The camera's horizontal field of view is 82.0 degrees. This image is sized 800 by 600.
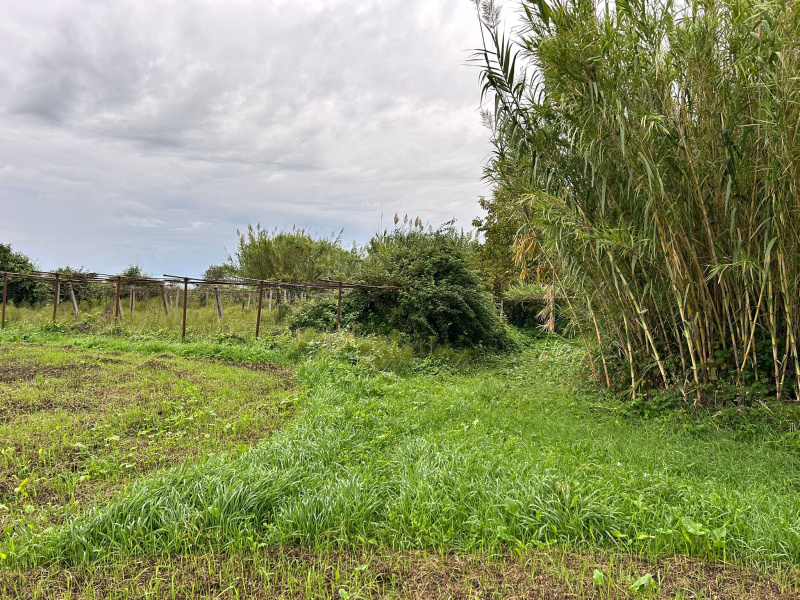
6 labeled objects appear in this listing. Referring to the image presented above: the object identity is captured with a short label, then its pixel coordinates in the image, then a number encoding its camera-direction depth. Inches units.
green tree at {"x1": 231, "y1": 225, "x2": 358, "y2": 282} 727.7
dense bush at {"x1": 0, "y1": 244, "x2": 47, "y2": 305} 655.8
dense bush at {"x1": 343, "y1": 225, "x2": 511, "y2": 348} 433.1
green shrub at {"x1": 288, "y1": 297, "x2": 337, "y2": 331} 460.4
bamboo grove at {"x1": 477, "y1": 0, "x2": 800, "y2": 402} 172.1
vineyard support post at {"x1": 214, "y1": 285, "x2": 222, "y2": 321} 528.0
